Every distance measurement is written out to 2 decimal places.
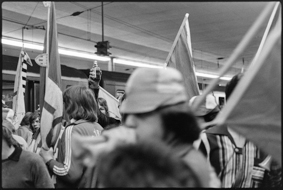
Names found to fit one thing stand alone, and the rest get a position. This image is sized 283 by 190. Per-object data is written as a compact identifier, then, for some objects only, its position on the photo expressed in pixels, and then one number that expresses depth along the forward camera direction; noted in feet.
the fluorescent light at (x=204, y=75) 61.22
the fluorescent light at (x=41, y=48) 34.12
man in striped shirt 5.22
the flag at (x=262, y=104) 4.34
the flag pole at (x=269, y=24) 5.71
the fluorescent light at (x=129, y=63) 49.85
